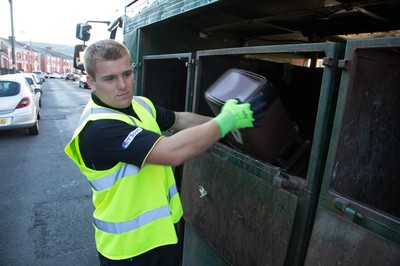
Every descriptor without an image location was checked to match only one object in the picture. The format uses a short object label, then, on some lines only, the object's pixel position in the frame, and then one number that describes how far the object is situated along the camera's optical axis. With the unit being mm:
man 1412
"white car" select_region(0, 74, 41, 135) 7469
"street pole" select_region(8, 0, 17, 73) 22378
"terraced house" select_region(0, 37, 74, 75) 49166
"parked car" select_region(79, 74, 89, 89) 31594
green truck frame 1178
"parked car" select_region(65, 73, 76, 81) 51844
